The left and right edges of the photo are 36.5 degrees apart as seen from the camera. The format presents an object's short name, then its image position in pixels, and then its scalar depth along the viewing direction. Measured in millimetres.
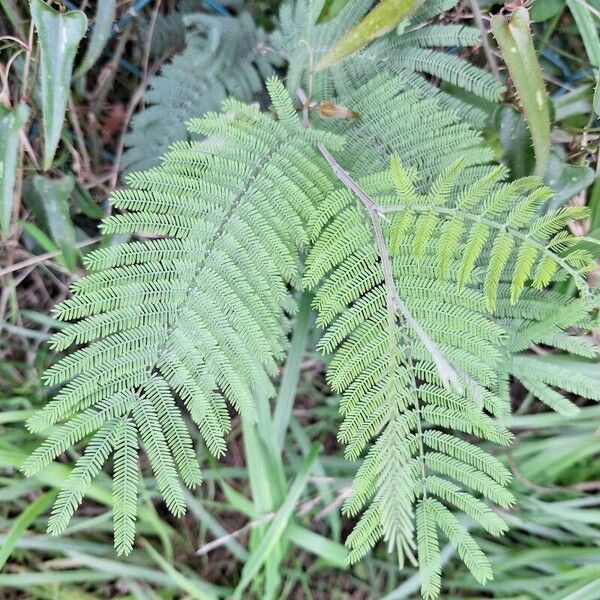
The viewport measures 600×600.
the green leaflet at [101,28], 344
